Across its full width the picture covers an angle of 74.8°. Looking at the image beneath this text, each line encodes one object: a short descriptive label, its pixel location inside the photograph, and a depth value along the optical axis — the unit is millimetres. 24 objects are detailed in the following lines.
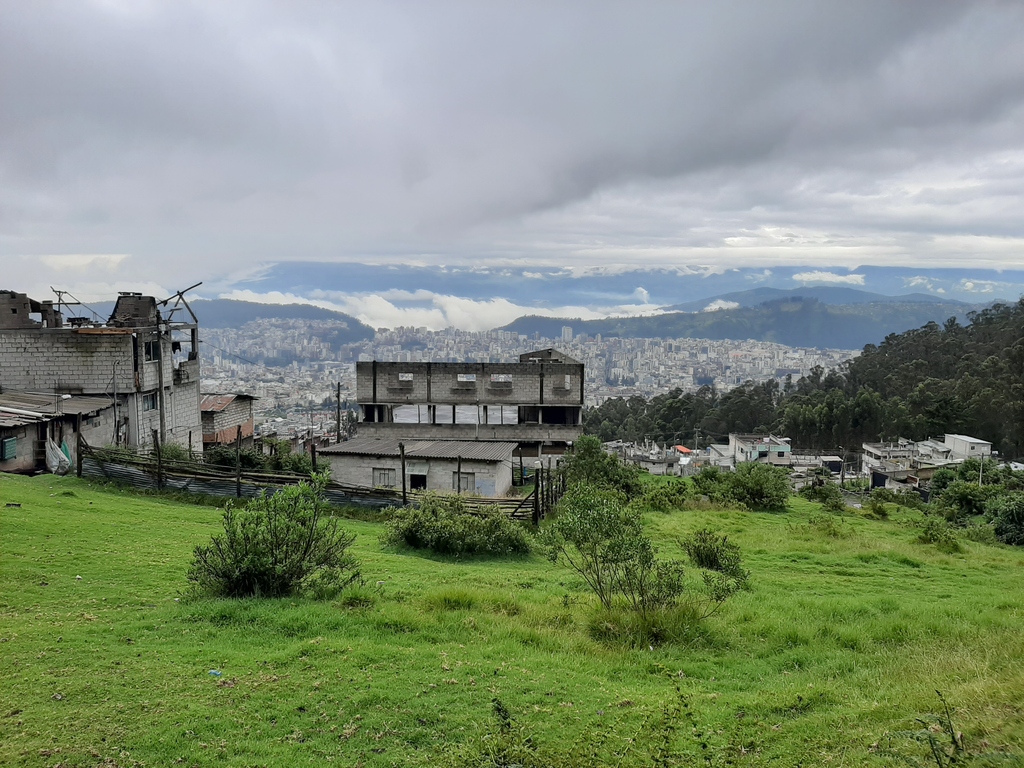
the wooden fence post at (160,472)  20422
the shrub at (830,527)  20281
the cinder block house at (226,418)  34844
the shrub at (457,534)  15617
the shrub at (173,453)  23828
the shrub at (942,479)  39188
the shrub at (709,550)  13610
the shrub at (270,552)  9266
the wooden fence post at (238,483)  20297
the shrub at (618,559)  9344
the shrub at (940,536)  18891
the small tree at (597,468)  27625
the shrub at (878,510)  26978
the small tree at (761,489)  26864
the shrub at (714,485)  27344
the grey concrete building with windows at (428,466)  25781
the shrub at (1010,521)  22406
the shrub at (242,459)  26438
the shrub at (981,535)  22062
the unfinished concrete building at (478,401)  39219
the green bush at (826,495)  27531
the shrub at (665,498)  25297
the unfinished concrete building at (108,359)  27109
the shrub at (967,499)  29578
